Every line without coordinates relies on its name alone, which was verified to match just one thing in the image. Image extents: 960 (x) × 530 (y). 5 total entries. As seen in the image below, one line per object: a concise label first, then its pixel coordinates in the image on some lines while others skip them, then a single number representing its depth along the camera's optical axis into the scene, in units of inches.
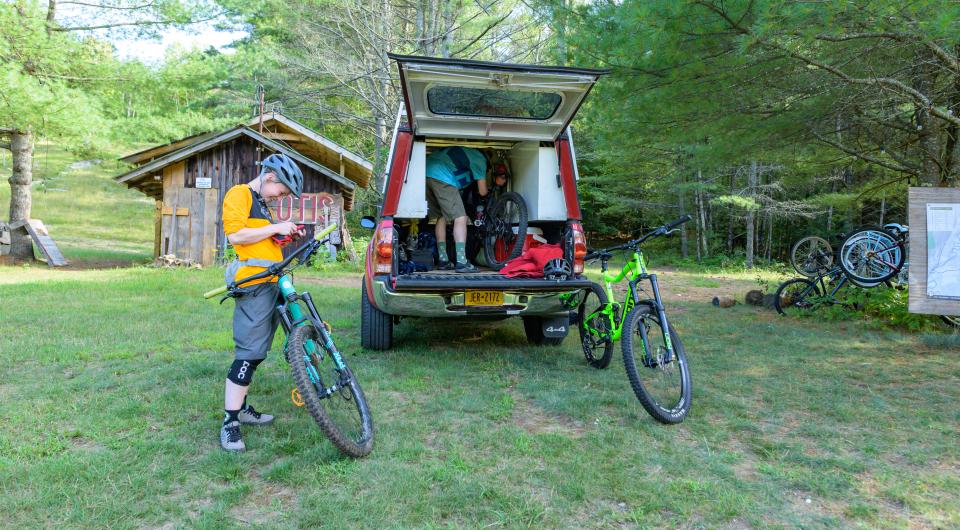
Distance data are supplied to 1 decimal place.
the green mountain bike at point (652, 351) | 151.3
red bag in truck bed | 214.5
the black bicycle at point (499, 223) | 247.8
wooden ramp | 566.3
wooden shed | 579.2
